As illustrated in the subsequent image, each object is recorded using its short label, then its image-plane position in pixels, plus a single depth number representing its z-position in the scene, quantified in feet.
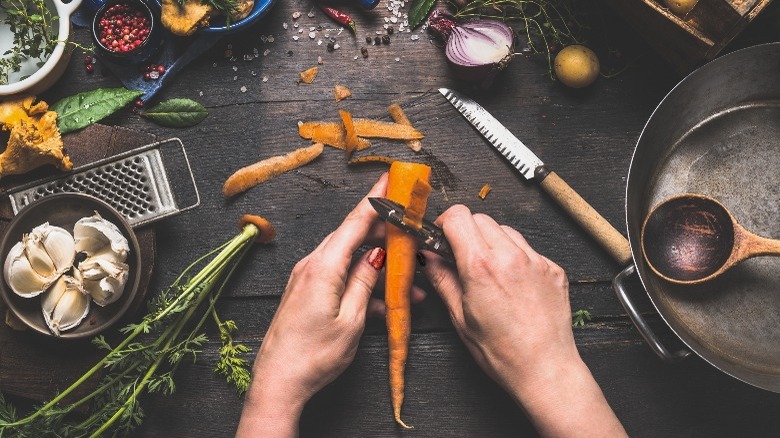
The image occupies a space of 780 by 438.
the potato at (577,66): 2.51
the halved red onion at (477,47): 2.52
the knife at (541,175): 2.50
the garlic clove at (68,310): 2.39
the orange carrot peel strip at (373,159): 2.58
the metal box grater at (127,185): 2.51
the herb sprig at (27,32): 2.47
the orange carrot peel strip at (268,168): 2.60
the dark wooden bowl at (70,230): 2.40
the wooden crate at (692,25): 2.28
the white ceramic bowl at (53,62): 2.48
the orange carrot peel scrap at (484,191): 2.58
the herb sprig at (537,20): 2.58
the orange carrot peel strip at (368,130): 2.59
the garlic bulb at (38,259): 2.36
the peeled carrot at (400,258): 2.41
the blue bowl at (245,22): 2.52
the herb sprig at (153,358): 2.37
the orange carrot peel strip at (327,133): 2.60
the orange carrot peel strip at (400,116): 2.60
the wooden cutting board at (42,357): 2.48
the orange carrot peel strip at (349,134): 2.56
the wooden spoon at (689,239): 2.37
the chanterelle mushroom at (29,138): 2.43
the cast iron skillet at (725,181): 2.42
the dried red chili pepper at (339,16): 2.62
